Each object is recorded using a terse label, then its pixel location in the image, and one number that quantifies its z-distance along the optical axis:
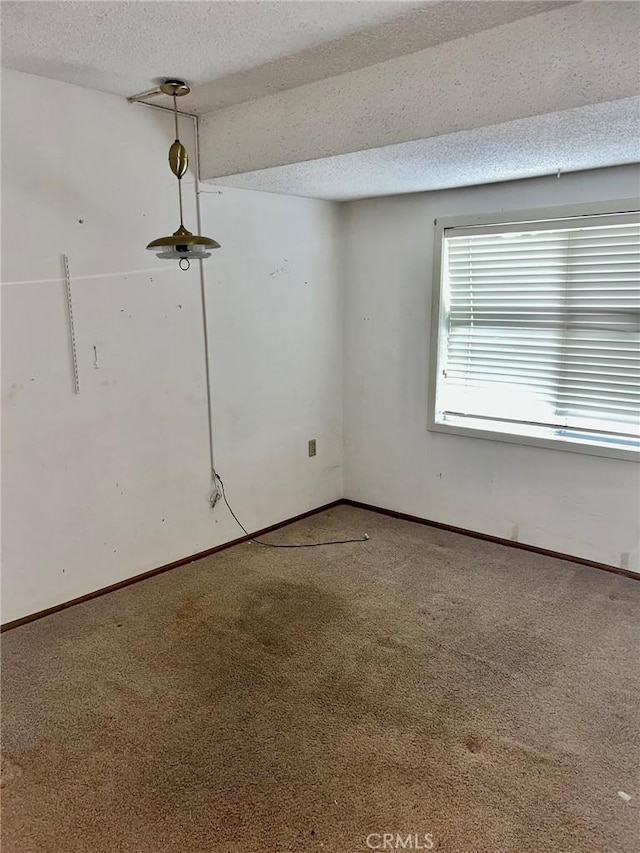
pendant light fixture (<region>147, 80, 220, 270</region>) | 2.45
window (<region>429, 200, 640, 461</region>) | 3.11
